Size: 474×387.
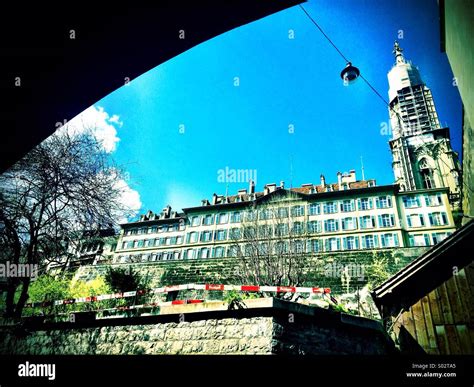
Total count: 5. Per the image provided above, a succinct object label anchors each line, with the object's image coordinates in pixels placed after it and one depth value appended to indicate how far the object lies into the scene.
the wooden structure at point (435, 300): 6.90
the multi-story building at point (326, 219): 37.91
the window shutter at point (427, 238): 37.19
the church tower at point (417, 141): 49.69
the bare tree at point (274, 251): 19.11
